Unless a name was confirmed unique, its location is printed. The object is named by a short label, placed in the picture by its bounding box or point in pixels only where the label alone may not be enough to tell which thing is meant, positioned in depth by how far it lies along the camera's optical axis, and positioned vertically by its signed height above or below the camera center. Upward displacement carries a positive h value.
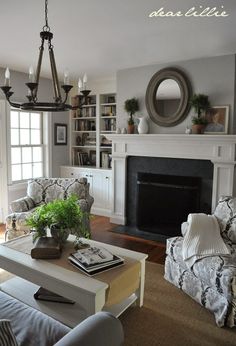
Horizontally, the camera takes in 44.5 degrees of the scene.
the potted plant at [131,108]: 4.43 +0.58
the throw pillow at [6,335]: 1.10 -0.74
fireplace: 3.76 -0.12
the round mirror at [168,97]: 4.04 +0.71
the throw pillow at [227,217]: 2.79 -0.70
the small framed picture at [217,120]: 3.79 +0.36
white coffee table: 1.87 -0.97
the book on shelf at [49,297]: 2.21 -1.17
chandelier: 2.01 +0.37
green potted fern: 2.34 -0.62
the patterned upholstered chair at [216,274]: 2.21 -1.06
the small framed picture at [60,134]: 5.55 +0.20
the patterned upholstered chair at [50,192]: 3.73 -0.65
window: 4.88 -0.02
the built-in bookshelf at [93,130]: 5.40 +0.28
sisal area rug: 2.10 -1.39
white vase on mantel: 4.34 +0.29
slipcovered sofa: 1.18 -0.97
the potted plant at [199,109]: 3.82 +0.50
